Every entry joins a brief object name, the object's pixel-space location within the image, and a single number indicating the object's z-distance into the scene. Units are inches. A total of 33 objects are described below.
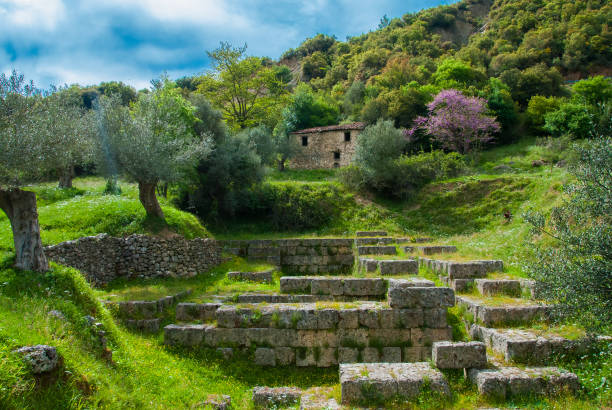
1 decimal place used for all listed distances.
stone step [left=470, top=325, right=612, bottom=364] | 223.6
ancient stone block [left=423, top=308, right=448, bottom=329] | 271.6
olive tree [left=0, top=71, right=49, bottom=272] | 276.8
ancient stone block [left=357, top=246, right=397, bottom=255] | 582.2
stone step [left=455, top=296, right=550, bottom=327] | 269.1
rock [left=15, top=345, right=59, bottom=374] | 154.3
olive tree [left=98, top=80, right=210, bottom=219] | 547.8
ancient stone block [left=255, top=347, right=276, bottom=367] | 267.4
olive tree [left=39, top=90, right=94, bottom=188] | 315.1
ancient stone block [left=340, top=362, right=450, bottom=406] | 193.6
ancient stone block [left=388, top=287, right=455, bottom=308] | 273.1
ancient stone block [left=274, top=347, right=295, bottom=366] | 267.6
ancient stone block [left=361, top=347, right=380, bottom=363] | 264.2
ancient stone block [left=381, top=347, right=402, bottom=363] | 264.7
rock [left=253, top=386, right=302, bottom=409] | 204.8
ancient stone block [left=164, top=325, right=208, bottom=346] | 281.7
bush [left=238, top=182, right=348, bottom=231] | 874.1
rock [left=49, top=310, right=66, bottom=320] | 213.6
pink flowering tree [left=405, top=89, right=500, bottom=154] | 1253.7
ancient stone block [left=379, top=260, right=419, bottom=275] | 374.0
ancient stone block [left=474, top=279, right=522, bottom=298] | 325.1
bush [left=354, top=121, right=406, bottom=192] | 947.4
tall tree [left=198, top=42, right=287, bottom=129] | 1434.5
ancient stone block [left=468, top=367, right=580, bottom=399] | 193.5
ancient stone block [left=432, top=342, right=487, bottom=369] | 217.0
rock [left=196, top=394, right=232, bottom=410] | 200.4
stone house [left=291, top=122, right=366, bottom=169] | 1343.5
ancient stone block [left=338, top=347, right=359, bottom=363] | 264.4
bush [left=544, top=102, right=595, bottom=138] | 1221.7
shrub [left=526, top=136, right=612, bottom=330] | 198.7
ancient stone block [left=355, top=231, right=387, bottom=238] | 776.3
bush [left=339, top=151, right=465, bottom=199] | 946.7
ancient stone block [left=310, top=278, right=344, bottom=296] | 341.4
